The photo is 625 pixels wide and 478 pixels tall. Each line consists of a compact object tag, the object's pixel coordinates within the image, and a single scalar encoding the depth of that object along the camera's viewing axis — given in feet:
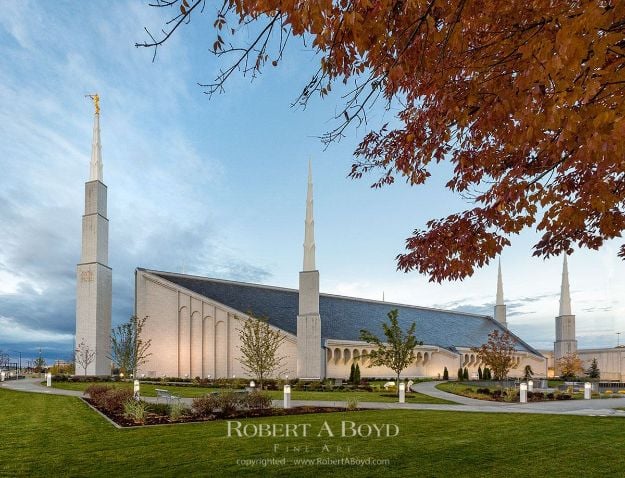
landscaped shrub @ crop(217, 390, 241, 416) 55.26
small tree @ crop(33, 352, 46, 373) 218.42
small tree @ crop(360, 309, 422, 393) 103.19
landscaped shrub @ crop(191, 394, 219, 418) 54.13
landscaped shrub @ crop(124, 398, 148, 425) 50.06
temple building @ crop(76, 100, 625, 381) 137.28
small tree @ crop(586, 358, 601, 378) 189.67
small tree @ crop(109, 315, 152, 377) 105.81
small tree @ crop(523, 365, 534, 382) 185.52
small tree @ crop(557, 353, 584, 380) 189.78
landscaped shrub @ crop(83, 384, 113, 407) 69.70
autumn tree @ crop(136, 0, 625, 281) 14.25
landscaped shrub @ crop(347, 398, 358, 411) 62.95
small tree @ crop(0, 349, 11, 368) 220.19
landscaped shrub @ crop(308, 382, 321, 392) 108.99
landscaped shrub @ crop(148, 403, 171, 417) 56.04
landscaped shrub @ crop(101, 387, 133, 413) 60.23
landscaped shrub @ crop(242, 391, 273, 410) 58.98
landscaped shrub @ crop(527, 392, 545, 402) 89.95
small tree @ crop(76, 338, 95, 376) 153.48
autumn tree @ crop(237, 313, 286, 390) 79.15
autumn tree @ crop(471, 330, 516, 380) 107.24
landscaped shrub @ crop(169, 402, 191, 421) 51.29
